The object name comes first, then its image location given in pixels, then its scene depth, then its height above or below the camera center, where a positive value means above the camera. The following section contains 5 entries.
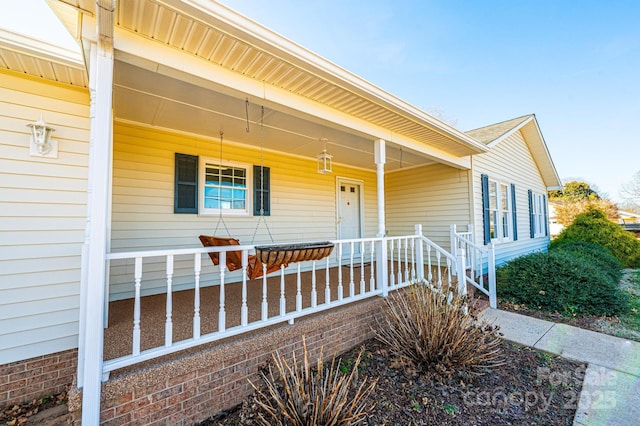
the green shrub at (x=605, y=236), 9.06 -0.58
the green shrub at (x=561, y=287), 4.55 -1.21
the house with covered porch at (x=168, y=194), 1.98 +0.36
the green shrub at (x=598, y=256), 6.55 -0.96
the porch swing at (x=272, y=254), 2.39 -0.30
